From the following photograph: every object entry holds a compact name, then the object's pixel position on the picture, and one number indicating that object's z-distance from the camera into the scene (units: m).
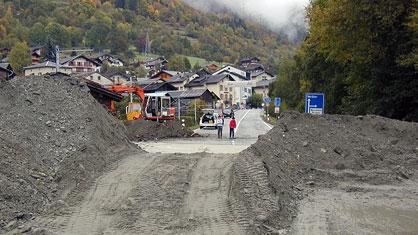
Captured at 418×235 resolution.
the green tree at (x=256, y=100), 132.55
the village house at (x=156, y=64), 161.48
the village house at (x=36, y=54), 126.82
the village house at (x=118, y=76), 123.12
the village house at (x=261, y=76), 175.77
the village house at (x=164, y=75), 132.38
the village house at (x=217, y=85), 132.25
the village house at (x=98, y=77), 103.50
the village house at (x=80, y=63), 128.50
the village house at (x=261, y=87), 151.48
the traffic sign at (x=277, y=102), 49.35
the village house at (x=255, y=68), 182.31
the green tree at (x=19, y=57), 114.39
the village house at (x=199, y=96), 96.43
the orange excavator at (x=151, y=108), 40.19
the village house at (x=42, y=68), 97.04
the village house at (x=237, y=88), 136.75
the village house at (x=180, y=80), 130.25
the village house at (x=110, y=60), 147.12
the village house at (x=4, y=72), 56.26
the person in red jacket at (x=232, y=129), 33.05
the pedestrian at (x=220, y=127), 34.12
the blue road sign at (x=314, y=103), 24.33
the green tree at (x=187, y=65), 167.93
